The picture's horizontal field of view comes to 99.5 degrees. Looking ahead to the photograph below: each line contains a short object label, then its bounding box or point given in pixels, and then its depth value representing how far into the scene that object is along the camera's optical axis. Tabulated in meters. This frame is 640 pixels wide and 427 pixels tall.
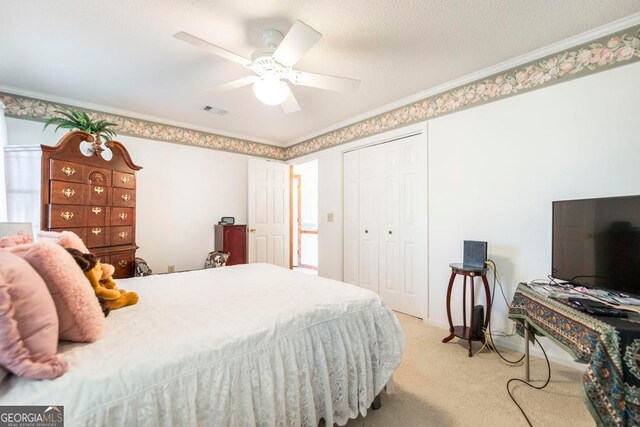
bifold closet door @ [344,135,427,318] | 3.07
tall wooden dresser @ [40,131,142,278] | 2.30
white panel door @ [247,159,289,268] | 4.37
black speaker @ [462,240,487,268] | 2.35
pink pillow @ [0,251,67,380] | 0.74
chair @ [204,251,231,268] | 3.53
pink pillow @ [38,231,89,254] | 1.34
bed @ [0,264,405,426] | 0.82
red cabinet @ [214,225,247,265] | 3.99
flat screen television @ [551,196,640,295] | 1.48
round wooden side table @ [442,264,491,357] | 2.28
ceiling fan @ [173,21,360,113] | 1.55
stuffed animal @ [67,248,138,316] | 1.23
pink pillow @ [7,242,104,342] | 0.94
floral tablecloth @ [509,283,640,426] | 1.08
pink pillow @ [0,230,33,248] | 1.06
